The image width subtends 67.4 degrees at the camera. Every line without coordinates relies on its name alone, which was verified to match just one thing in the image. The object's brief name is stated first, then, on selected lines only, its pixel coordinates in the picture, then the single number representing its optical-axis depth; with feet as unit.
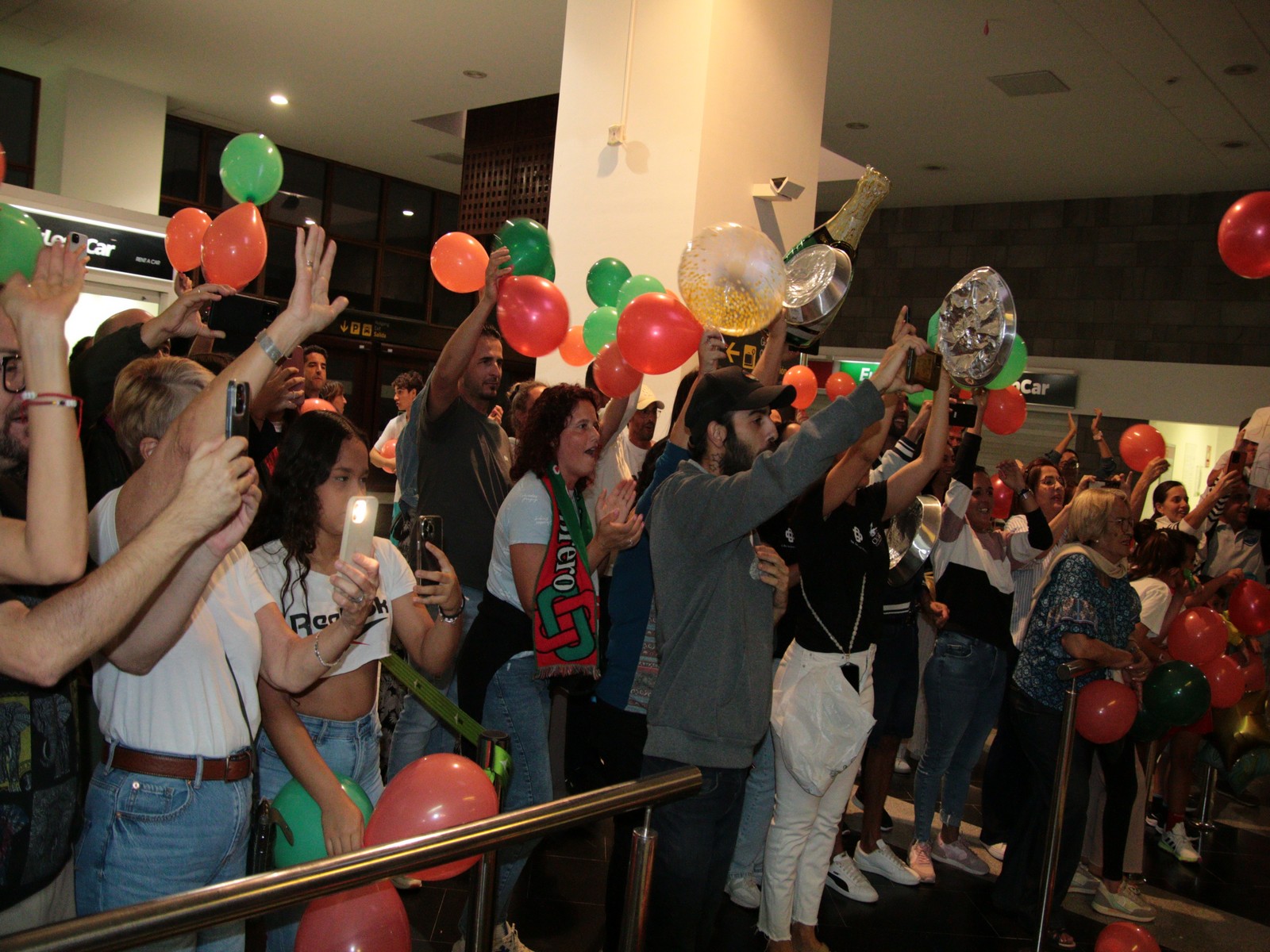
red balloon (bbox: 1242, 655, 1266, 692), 14.19
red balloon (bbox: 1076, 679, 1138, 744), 10.39
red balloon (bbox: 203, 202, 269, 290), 10.27
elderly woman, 10.82
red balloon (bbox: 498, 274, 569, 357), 10.99
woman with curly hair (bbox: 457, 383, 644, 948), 8.52
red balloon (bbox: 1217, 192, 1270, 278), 11.80
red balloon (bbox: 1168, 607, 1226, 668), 12.69
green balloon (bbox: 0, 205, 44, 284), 8.34
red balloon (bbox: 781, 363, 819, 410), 15.24
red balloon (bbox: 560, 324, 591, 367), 13.78
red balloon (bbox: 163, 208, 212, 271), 12.20
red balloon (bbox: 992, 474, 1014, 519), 15.96
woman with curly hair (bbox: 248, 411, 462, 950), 6.63
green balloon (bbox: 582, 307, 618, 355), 12.82
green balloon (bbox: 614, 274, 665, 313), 12.03
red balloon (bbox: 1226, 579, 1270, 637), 14.23
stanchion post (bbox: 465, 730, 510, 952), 5.08
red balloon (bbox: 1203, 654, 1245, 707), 12.96
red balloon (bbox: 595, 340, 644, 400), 11.54
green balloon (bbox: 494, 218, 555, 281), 11.28
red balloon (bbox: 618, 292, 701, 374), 9.96
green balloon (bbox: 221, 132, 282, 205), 10.89
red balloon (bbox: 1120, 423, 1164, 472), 19.22
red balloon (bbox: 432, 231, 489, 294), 12.89
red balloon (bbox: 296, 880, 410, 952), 5.62
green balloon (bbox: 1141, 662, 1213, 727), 11.25
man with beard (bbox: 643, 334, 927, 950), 7.23
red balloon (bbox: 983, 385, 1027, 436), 13.84
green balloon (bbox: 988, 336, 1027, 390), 11.01
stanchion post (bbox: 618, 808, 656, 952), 5.58
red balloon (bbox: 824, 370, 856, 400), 17.01
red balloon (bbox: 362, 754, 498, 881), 5.84
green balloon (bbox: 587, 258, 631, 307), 13.33
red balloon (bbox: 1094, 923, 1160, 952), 9.46
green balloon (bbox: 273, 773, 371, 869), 6.01
